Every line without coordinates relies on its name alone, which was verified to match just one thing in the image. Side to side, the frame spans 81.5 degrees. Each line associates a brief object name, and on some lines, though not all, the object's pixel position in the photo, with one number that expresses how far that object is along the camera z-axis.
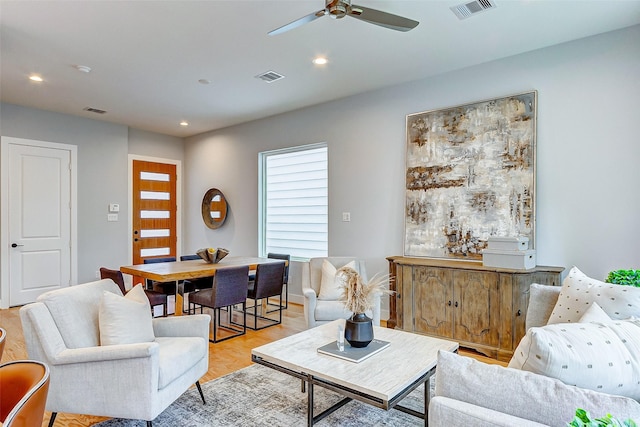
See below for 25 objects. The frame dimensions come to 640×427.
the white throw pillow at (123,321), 2.09
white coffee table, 1.78
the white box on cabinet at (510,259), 3.25
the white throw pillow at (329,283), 3.76
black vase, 2.22
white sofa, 1.01
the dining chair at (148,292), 3.78
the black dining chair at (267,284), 4.22
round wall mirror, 6.42
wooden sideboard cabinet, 3.22
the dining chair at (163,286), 4.40
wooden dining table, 3.67
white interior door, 5.14
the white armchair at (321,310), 3.54
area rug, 2.26
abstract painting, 3.53
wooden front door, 6.53
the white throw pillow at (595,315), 1.58
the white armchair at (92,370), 1.94
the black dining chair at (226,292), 3.75
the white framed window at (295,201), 5.24
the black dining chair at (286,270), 5.05
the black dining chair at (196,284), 4.68
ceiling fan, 2.26
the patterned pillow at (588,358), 1.15
